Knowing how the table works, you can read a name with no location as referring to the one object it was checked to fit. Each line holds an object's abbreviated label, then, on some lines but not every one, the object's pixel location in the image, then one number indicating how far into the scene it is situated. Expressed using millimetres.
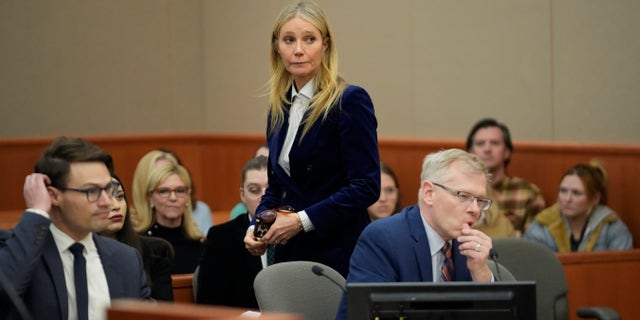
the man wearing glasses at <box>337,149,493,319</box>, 7230
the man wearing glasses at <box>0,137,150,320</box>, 6884
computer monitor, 5865
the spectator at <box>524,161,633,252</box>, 13760
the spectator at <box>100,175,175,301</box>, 9117
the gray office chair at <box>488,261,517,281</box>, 8005
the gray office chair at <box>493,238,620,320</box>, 10255
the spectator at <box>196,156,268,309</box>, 10055
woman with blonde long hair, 8018
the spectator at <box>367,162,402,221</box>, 14306
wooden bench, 11569
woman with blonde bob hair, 12876
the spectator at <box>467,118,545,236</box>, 14883
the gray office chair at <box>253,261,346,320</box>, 7941
